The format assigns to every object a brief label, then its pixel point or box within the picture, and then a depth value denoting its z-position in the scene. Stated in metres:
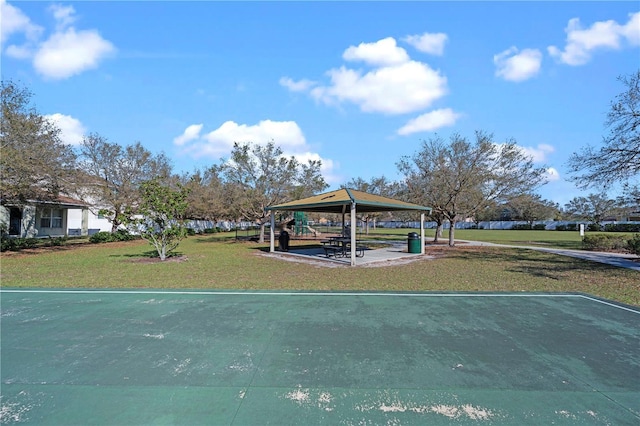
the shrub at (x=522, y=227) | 55.36
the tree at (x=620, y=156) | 10.34
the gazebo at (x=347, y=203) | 12.23
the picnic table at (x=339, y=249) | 14.48
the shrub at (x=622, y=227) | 40.44
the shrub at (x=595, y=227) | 44.92
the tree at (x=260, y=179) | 21.82
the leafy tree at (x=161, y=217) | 12.68
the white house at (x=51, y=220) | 21.52
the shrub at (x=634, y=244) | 14.05
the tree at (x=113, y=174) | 22.16
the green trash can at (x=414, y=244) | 16.27
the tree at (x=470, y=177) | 17.89
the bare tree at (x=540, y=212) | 57.20
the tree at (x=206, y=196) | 26.48
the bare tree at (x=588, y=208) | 45.59
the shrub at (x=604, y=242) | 17.77
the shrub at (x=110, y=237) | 21.83
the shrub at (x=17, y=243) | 15.77
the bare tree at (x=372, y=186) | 36.90
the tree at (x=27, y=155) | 12.21
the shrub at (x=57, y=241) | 19.11
